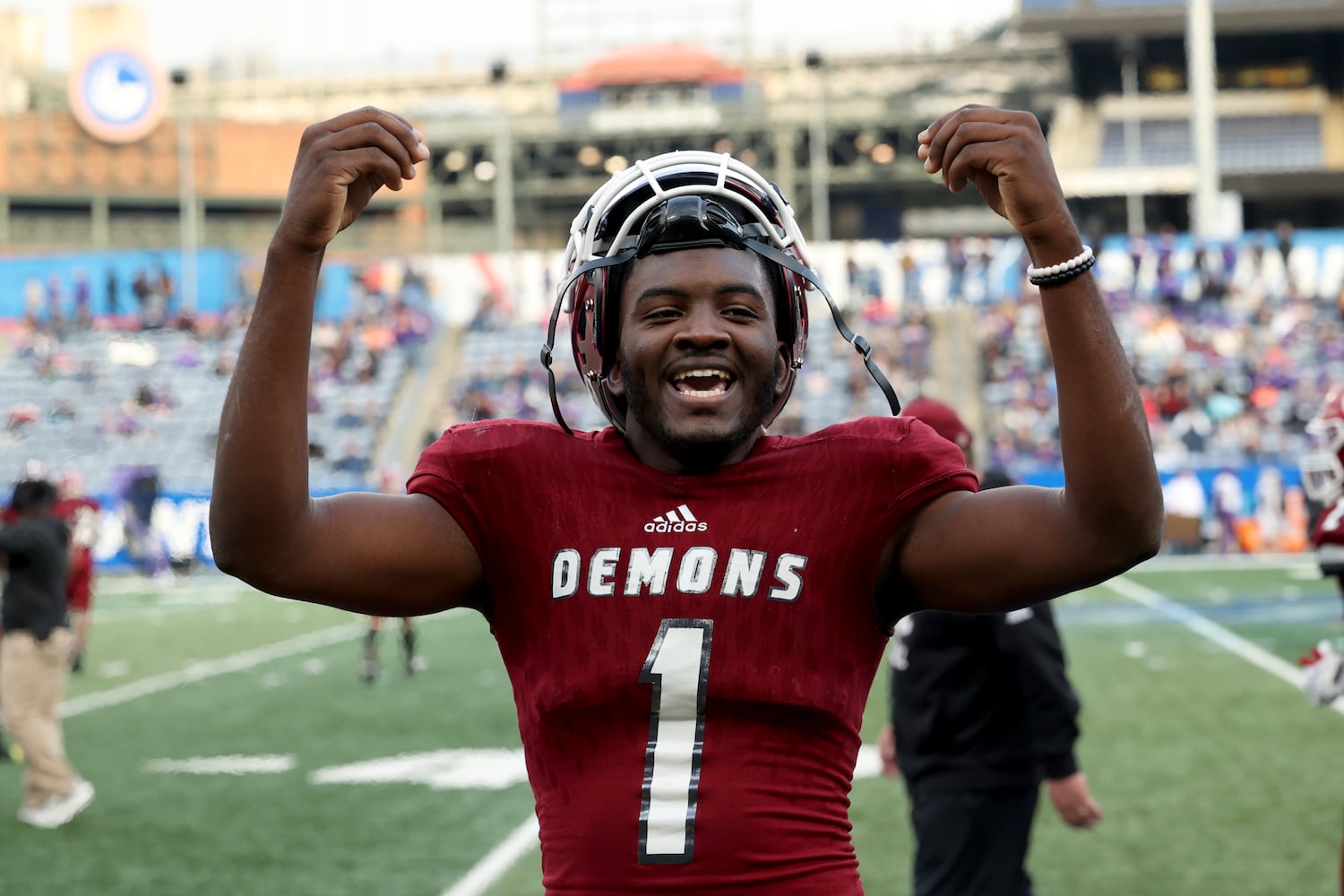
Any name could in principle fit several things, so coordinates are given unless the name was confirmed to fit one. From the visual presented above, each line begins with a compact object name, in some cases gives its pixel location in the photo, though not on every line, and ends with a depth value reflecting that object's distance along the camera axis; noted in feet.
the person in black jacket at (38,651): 28.45
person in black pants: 15.60
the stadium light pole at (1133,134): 137.59
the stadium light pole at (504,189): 138.51
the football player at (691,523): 7.00
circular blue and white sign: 153.48
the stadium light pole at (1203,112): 106.83
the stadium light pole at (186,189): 132.87
